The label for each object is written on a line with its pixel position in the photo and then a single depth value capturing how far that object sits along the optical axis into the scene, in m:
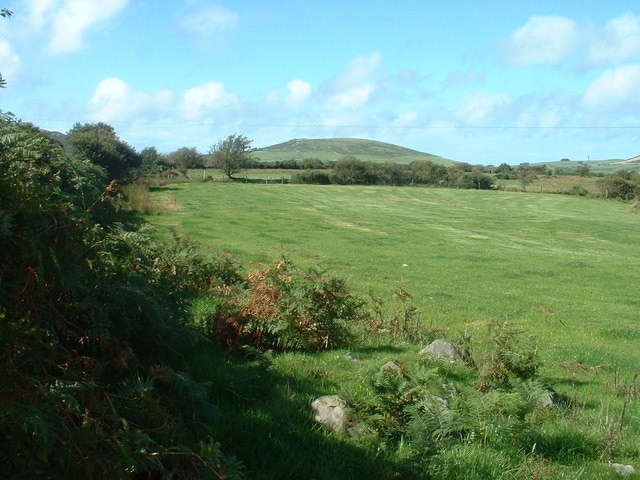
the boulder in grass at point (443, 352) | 9.03
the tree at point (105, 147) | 52.38
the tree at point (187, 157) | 98.06
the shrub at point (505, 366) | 7.77
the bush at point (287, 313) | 8.30
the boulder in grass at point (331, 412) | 5.59
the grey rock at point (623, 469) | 5.74
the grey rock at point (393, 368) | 6.40
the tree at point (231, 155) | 94.38
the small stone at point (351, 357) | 8.22
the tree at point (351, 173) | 100.62
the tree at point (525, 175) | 99.66
